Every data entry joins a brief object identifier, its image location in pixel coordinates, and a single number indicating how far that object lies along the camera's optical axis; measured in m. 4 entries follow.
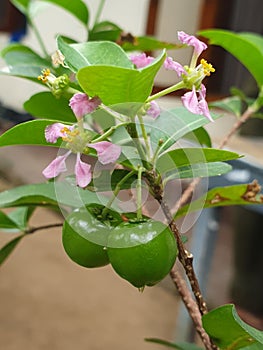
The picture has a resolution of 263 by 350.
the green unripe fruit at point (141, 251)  0.39
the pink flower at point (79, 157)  0.39
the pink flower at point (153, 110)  0.44
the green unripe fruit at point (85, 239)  0.43
